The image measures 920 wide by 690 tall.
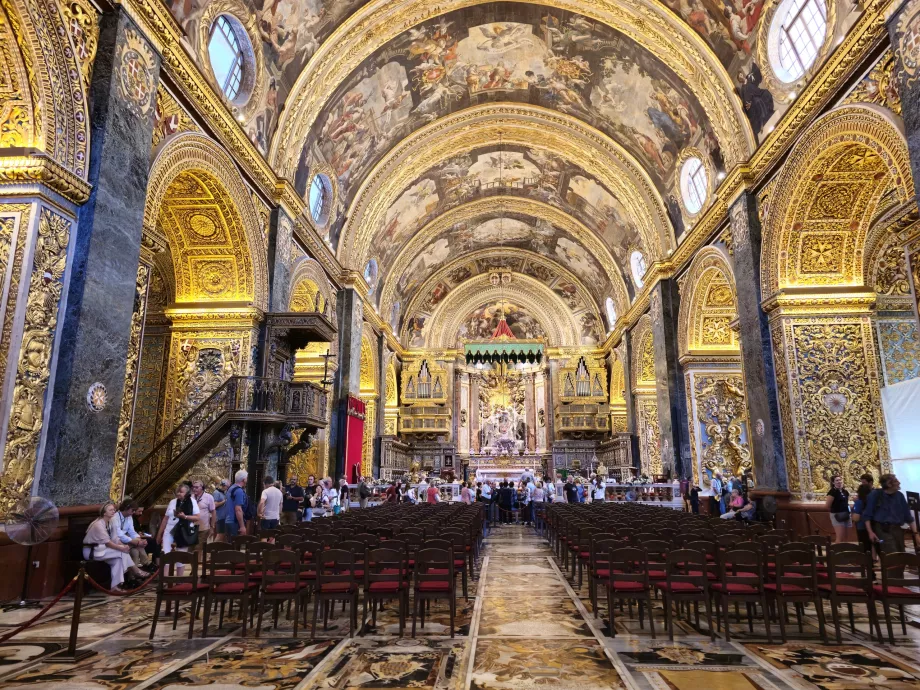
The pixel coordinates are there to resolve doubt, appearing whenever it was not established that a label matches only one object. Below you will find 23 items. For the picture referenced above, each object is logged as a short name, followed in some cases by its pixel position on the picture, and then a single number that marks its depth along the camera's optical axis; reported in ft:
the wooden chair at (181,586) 16.58
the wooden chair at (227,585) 16.67
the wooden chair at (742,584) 15.99
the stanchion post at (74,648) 14.20
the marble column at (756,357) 37.17
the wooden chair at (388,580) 16.78
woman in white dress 24.34
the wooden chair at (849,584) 15.75
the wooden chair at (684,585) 15.99
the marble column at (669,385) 55.93
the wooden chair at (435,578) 16.96
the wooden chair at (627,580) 16.22
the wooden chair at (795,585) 16.01
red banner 58.08
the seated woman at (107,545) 21.35
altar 94.34
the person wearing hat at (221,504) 29.78
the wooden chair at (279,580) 16.69
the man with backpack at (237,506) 28.22
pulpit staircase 35.06
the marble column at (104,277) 21.90
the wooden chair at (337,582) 16.76
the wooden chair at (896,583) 15.55
